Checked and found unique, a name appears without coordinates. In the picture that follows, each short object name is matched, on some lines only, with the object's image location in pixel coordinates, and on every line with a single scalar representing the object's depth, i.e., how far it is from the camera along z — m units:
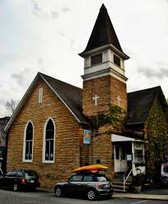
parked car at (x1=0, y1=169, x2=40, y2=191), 20.20
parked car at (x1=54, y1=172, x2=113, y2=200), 16.08
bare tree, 61.82
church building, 21.89
